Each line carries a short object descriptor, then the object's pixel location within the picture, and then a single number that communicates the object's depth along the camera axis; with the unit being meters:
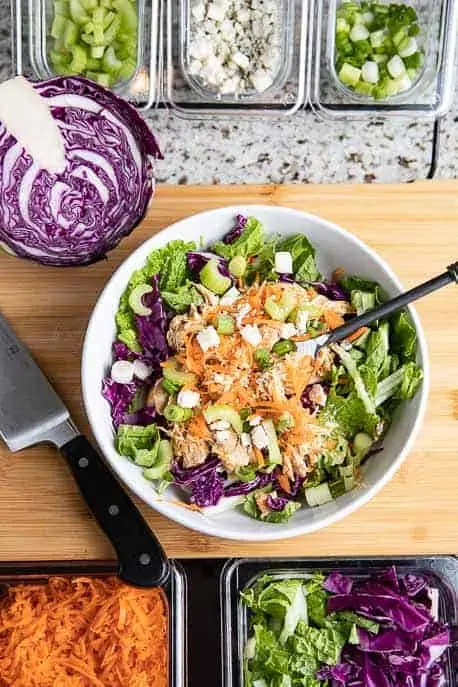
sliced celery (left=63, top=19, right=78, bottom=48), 0.84
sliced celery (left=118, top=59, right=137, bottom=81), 0.85
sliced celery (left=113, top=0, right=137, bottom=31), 0.84
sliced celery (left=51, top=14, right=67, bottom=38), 0.85
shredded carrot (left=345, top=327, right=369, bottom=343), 0.75
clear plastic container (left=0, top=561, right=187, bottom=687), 0.79
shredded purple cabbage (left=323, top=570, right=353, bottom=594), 0.81
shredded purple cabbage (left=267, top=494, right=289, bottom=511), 0.75
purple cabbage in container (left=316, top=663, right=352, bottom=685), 0.79
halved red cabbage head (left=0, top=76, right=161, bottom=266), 0.78
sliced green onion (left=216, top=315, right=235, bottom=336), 0.73
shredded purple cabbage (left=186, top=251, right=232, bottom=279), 0.76
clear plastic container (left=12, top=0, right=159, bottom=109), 0.85
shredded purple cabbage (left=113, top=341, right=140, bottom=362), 0.77
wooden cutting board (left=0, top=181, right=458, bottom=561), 0.80
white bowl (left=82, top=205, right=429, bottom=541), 0.73
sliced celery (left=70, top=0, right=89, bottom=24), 0.84
